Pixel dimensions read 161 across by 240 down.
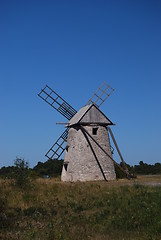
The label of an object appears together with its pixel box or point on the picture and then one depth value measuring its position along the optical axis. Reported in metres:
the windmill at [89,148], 24.31
